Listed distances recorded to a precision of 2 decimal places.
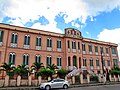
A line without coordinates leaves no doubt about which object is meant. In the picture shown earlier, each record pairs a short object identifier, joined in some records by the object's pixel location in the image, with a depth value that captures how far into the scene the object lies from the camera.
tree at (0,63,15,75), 13.82
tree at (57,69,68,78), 16.40
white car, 11.52
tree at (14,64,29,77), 14.09
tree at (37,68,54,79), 14.84
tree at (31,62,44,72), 15.94
